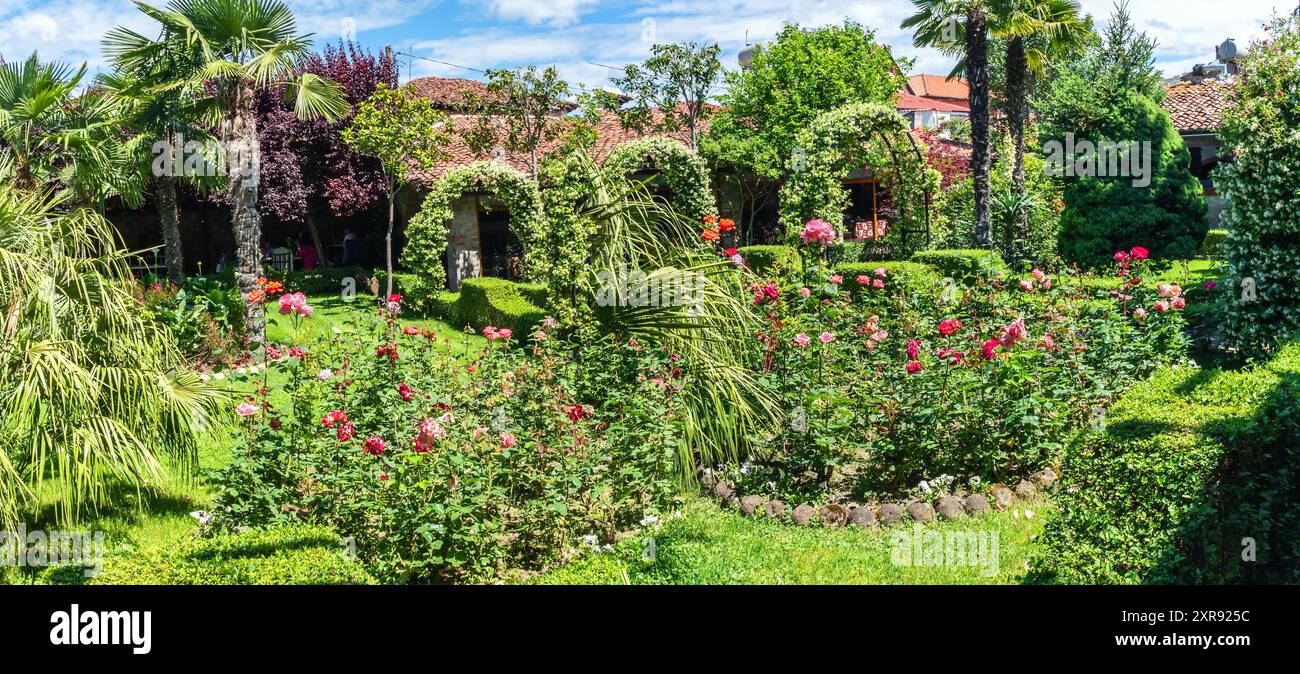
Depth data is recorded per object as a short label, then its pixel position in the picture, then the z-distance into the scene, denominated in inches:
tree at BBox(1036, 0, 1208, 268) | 745.6
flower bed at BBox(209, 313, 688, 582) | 204.2
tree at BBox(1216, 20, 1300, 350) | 375.2
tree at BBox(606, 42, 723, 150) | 1055.0
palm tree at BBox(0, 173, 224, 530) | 216.8
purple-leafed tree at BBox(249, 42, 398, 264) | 840.3
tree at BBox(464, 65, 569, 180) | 871.7
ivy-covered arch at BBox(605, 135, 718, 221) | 634.8
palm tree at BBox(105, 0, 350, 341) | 527.5
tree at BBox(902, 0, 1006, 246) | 681.6
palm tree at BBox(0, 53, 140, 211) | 553.6
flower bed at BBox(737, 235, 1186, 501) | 261.4
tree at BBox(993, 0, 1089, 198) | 727.7
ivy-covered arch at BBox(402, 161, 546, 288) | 730.8
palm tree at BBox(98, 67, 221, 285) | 554.6
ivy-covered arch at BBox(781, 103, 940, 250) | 595.5
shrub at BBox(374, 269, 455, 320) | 748.6
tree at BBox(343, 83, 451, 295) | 765.9
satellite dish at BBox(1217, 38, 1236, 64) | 1552.4
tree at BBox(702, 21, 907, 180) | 1066.1
